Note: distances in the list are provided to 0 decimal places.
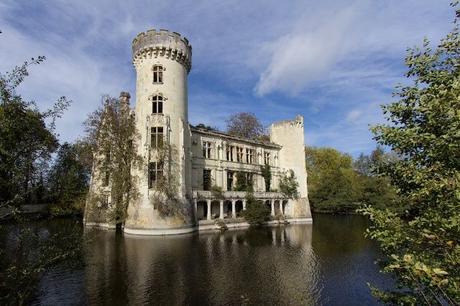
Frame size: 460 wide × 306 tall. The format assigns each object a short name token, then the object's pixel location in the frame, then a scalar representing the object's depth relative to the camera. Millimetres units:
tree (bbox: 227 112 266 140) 58750
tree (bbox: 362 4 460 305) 4734
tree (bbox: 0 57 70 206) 5980
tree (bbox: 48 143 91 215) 36594
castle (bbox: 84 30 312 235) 30109
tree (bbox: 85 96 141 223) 30688
